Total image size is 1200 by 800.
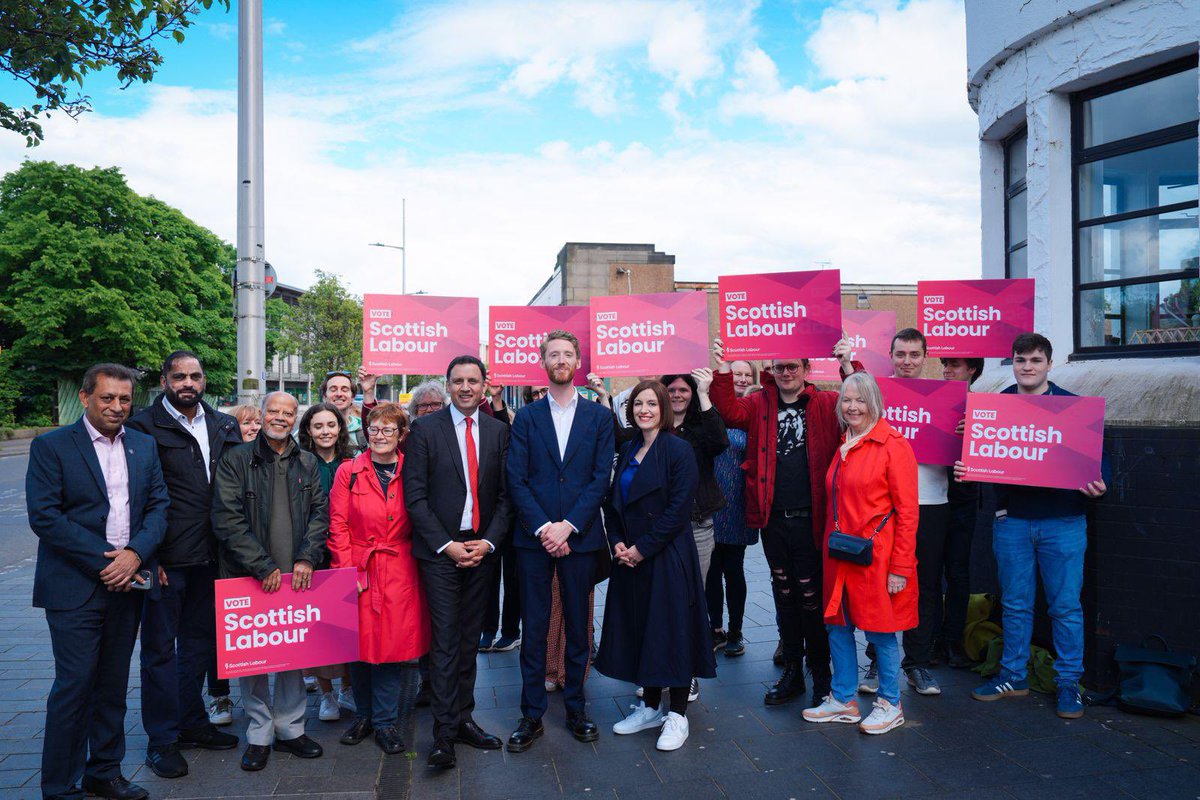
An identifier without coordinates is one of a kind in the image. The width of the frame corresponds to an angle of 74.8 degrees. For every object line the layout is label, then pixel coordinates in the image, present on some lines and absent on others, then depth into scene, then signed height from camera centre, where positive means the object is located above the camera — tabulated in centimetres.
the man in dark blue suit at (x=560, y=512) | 451 -65
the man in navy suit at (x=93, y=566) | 376 -80
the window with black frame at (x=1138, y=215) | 539 +132
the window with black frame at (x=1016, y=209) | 702 +173
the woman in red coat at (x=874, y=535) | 450 -79
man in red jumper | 491 -63
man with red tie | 441 -72
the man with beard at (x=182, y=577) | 420 -99
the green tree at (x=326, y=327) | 4091 +392
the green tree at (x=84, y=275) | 3219 +548
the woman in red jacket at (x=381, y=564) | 445 -94
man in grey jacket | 421 -69
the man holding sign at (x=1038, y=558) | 480 -102
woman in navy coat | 449 -105
